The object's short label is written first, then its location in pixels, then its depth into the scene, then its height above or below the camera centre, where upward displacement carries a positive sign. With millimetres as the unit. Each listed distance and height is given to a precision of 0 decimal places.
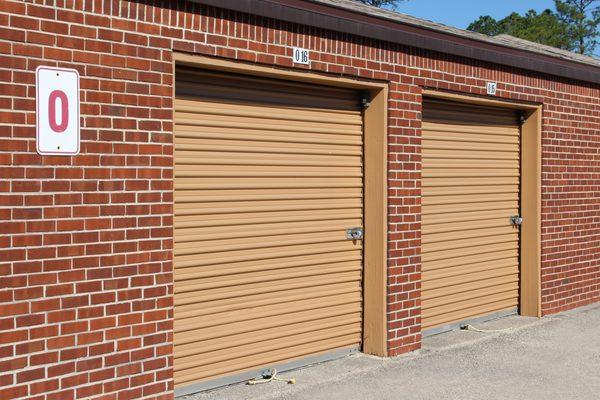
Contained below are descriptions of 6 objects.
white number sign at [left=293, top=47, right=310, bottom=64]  6585 +1244
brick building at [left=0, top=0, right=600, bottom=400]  4973 +90
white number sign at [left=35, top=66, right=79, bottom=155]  4887 +569
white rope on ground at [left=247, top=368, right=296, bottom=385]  6543 -1527
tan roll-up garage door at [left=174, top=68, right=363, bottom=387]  6176 -182
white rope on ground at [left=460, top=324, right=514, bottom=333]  8711 -1437
